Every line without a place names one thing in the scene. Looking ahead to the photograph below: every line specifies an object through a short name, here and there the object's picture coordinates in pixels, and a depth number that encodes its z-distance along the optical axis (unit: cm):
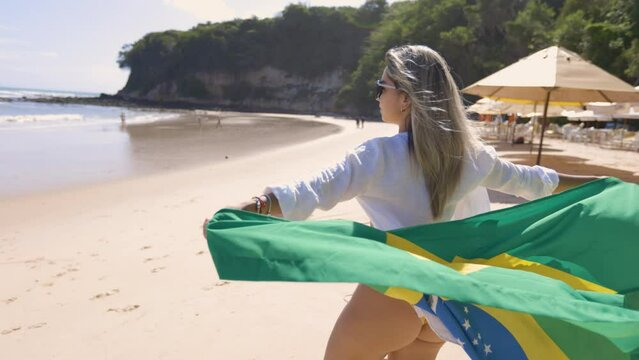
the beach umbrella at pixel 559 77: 771
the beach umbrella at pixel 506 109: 1772
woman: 148
